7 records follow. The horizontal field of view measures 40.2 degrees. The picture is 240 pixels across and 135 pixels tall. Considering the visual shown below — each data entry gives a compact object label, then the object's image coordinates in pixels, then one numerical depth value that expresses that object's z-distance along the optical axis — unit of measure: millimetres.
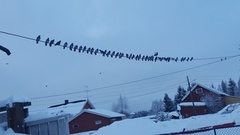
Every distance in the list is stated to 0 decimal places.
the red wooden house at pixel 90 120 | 45281
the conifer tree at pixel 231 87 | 88950
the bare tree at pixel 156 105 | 141038
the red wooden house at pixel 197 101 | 53562
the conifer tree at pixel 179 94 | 79750
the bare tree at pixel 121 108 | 114000
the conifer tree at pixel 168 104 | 74912
